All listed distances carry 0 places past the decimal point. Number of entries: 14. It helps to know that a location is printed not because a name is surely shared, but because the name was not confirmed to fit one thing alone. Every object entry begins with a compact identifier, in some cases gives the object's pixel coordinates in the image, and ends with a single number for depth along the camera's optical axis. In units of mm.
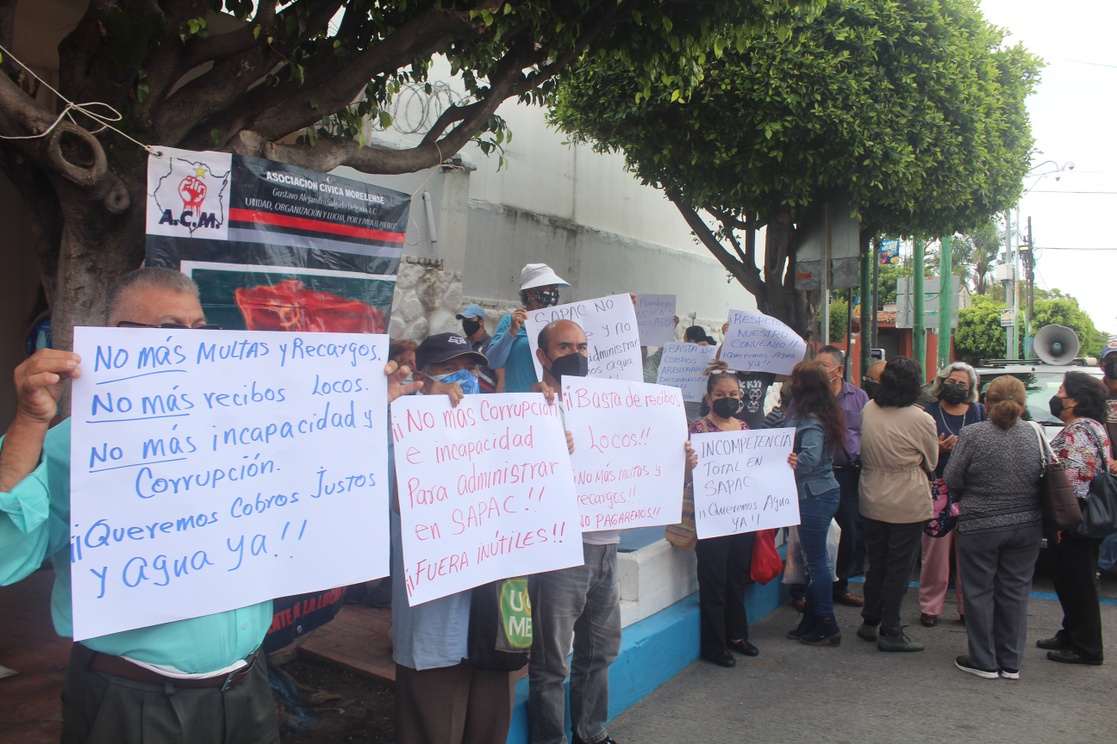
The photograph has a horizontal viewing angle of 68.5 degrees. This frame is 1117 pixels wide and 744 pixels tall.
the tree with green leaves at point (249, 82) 3229
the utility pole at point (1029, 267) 43562
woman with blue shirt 5246
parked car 7836
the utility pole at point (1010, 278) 28030
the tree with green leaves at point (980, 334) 33656
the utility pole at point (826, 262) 9258
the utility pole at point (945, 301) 15719
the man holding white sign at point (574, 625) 3404
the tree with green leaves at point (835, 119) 8125
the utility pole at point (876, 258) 12270
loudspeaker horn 12500
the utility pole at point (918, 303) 14477
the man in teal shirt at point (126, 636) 1826
